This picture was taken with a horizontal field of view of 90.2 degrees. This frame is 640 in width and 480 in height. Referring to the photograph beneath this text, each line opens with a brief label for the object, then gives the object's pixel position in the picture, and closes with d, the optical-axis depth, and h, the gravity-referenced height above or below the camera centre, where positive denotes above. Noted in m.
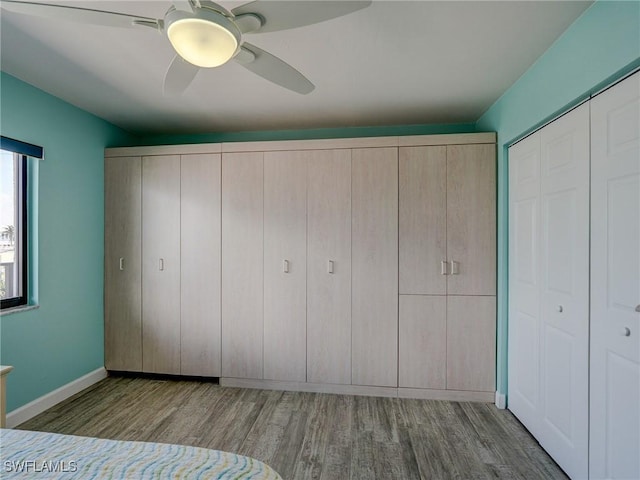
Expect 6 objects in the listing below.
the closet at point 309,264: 2.71 -0.24
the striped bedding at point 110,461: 1.01 -0.75
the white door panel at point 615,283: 1.36 -0.20
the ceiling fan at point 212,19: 1.11 +0.81
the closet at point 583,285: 1.40 -0.25
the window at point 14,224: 2.33 +0.10
